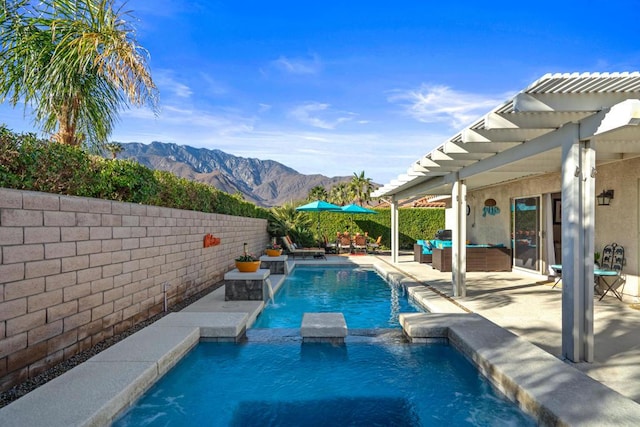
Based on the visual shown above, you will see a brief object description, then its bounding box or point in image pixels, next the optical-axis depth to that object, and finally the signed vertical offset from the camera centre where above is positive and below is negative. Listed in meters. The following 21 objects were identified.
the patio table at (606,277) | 7.49 -1.09
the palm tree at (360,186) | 58.56 +5.19
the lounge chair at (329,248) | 19.61 -1.24
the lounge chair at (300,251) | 17.08 -1.24
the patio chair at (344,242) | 20.29 -1.00
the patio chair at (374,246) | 19.76 -1.15
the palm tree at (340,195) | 61.19 +4.19
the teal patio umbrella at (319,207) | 18.22 +0.66
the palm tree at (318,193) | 58.89 +4.23
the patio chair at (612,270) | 7.84 -0.86
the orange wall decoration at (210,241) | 9.80 -0.49
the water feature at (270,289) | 8.92 -1.51
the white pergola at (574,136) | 3.81 +1.04
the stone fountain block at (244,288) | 8.06 -1.31
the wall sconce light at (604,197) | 8.23 +0.56
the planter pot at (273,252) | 12.52 -0.93
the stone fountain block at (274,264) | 12.30 -1.28
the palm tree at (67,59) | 5.14 +2.08
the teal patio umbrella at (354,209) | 18.42 +0.59
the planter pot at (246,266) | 8.36 -0.91
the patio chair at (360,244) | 20.35 -1.08
